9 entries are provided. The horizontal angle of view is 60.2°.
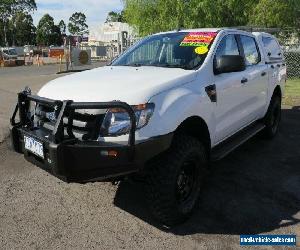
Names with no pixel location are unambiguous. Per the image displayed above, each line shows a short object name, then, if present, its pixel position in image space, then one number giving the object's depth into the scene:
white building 27.00
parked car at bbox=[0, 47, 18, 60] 23.86
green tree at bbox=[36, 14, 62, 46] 61.13
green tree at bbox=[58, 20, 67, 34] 73.14
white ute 2.09
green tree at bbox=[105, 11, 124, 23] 73.73
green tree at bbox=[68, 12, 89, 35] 79.87
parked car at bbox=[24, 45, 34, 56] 34.77
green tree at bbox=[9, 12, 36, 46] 57.25
